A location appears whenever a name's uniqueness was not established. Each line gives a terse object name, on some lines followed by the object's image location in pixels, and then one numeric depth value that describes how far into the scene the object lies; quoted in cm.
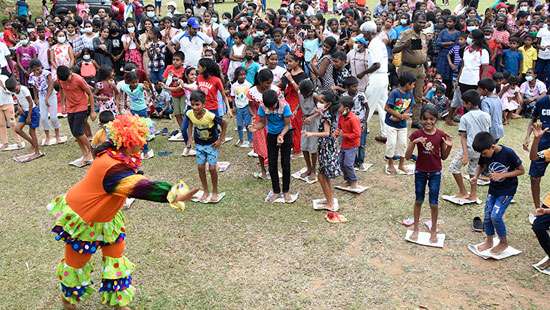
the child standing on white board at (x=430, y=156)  602
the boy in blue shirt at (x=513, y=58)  1165
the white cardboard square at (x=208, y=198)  740
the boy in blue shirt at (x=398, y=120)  788
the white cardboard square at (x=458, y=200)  720
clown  438
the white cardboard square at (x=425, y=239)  616
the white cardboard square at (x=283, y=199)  744
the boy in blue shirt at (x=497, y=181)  565
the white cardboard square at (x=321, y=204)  714
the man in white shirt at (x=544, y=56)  1202
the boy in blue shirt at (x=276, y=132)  705
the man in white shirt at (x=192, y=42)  1130
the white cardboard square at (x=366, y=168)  848
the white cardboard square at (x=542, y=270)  559
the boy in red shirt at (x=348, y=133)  709
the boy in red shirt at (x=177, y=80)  939
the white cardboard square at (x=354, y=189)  764
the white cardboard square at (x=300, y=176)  811
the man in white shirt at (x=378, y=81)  905
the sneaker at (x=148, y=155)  923
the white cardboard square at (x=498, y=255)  587
